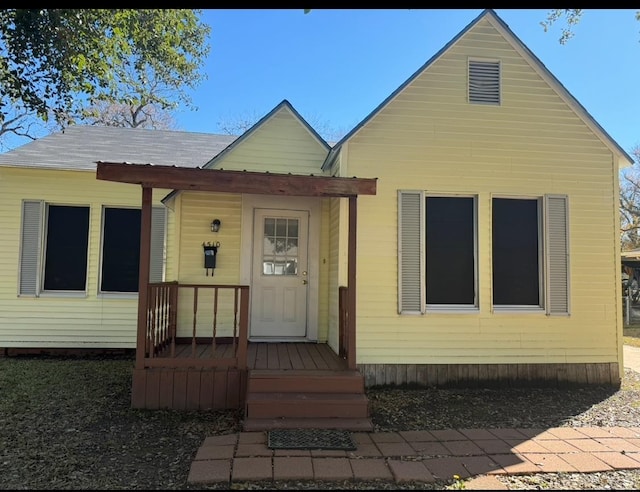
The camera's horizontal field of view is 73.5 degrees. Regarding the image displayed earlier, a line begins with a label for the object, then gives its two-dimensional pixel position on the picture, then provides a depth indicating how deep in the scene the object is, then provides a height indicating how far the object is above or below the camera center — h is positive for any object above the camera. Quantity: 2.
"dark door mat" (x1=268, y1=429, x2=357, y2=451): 3.76 -1.58
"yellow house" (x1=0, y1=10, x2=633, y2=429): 5.05 +0.23
